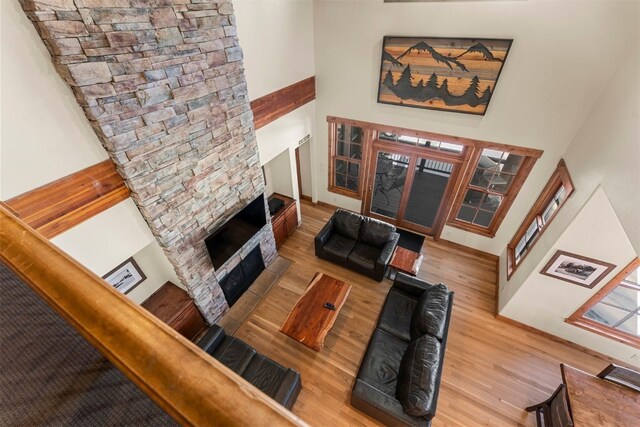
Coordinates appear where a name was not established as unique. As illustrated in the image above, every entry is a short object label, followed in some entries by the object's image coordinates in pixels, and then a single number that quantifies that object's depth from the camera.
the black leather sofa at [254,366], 3.15
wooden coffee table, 3.69
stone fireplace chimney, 2.02
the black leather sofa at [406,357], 2.87
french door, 5.14
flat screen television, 3.59
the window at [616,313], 3.22
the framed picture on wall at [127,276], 3.13
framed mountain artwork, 3.71
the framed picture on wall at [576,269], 3.18
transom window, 4.81
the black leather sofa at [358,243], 4.80
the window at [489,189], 4.40
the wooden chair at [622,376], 2.70
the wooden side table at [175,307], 3.52
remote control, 3.98
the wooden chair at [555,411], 2.74
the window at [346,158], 5.50
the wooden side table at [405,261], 4.64
